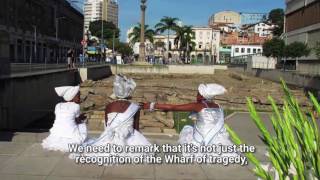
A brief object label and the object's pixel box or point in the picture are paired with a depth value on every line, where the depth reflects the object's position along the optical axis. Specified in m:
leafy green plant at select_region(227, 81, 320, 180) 1.86
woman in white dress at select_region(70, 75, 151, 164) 5.14
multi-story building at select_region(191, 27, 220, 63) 98.43
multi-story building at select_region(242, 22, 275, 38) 107.87
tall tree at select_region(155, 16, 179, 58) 72.20
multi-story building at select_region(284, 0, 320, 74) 40.33
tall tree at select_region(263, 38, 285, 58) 40.25
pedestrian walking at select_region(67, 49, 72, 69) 24.22
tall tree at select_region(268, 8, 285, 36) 79.53
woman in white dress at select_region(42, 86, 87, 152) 5.67
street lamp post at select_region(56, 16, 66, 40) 57.87
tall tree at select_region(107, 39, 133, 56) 90.26
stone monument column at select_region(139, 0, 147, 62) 46.88
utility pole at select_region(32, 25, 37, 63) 47.43
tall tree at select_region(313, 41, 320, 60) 23.15
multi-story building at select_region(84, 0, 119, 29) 114.29
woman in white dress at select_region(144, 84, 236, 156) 5.31
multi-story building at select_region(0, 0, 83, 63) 40.37
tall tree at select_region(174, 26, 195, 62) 78.25
